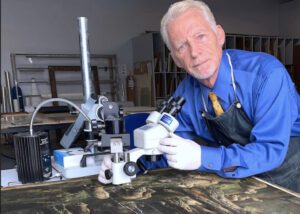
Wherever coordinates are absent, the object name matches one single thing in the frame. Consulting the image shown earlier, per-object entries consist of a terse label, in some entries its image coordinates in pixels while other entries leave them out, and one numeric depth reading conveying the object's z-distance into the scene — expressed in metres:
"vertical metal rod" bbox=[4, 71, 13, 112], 5.07
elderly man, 1.00
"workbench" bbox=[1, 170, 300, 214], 0.81
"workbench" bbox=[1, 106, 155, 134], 2.50
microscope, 0.94
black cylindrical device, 1.18
